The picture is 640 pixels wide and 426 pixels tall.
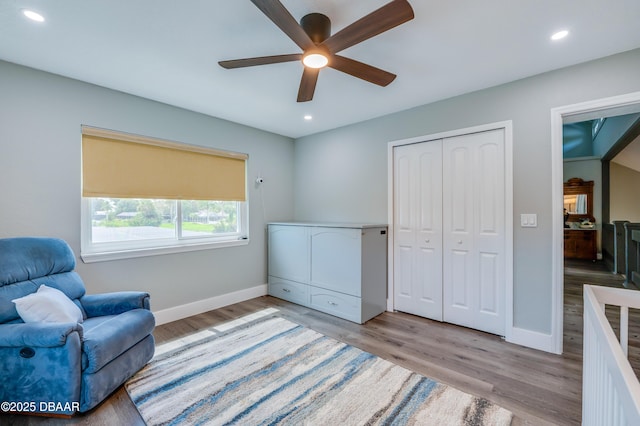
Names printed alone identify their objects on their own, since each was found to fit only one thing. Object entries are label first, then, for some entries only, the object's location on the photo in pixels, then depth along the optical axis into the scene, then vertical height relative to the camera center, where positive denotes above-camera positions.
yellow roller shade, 2.69 +0.49
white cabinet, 3.11 -0.69
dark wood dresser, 6.52 -0.75
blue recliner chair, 1.65 -0.83
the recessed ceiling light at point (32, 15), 1.70 +1.24
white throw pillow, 1.78 -0.63
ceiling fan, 1.36 +0.99
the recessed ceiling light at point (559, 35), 1.89 +1.24
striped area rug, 1.69 -1.25
